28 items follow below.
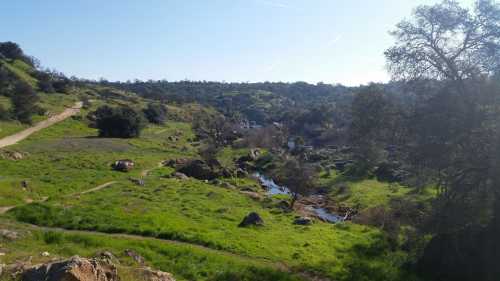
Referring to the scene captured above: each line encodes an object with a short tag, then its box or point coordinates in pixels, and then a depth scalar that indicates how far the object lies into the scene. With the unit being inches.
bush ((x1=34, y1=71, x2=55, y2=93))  4503.0
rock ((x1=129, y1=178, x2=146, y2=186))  1665.7
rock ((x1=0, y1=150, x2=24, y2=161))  1821.6
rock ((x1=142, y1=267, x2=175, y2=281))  532.1
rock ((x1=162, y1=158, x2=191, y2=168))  2370.6
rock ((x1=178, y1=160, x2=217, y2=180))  2183.8
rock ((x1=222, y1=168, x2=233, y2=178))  2367.1
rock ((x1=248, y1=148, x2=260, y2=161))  3396.9
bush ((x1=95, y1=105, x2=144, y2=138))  3181.6
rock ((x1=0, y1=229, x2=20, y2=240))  774.6
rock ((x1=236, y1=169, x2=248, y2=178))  2496.1
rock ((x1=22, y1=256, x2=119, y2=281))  409.7
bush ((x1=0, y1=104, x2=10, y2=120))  2869.6
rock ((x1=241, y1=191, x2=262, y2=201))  1814.5
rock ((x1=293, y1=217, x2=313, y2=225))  1376.7
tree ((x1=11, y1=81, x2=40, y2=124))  3038.9
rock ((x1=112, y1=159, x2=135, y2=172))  2016.5
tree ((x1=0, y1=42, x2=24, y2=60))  5826.8
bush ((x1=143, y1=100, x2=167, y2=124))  4492.4
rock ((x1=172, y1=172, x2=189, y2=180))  1992.9
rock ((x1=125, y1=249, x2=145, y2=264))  731.9
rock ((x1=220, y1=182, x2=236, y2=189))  1996.3
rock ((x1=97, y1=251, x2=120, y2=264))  599.2
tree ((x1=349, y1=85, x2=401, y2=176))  977.5
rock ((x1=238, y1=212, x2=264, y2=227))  1209.8
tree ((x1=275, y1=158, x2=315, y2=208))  1860.2
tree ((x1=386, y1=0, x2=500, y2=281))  825.5
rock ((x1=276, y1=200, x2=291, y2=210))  1677.5
